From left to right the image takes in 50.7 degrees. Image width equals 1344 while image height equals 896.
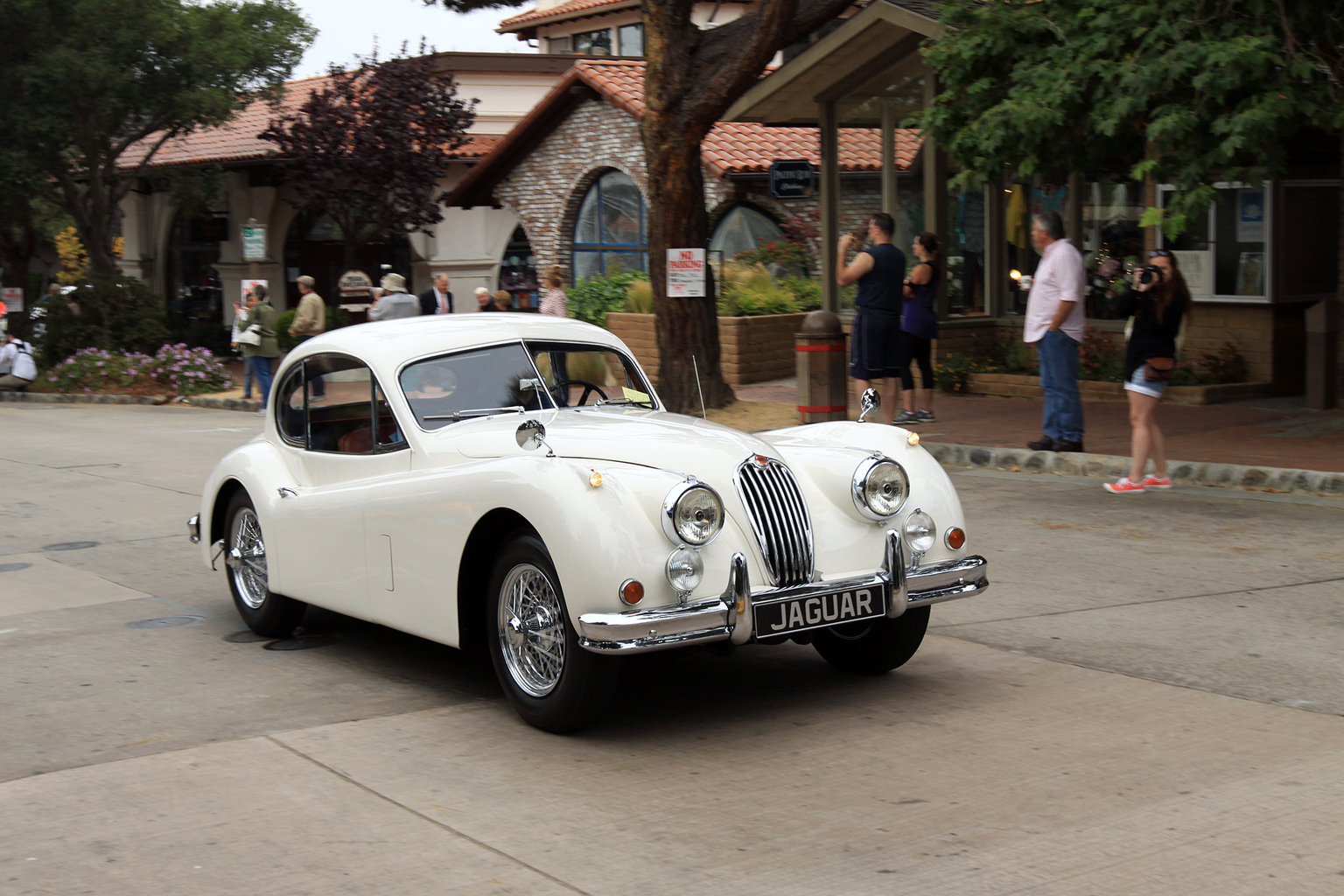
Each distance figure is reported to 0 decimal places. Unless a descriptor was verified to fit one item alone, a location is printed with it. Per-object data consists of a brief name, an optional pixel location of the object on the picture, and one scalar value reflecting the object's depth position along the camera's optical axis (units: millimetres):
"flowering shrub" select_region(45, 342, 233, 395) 25286
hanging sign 20531
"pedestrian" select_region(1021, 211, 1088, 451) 11305
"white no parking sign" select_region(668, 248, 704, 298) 15531
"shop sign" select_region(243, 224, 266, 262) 26859
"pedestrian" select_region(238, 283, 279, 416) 20828
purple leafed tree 28422
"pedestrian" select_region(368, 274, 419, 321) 18547
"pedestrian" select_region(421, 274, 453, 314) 19781
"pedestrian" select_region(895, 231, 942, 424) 13812
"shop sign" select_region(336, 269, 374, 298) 27172
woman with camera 9984
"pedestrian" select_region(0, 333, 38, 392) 26188
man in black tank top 13367
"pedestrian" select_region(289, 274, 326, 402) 20938
